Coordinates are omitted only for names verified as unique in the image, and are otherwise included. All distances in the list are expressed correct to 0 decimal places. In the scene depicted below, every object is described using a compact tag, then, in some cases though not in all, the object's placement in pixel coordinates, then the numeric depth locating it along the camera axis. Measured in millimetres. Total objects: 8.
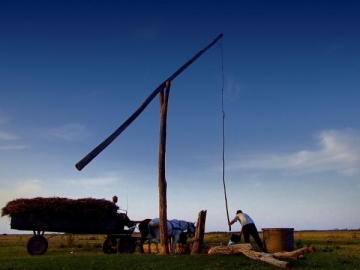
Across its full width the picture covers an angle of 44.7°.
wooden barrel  21750
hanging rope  22188
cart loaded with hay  22594
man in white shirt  21094
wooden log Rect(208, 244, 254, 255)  18812
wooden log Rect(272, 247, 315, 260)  18719
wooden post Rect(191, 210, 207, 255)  20266
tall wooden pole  20250
